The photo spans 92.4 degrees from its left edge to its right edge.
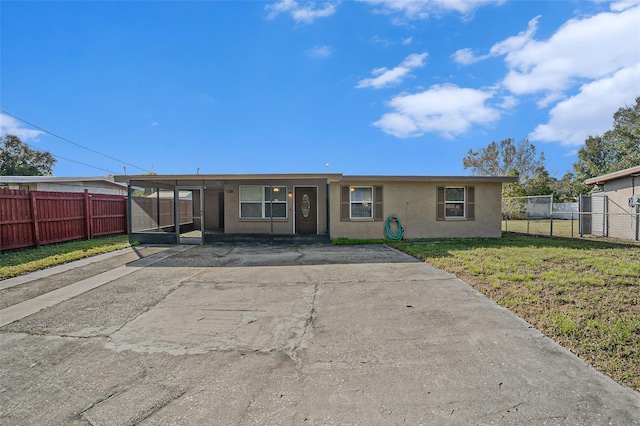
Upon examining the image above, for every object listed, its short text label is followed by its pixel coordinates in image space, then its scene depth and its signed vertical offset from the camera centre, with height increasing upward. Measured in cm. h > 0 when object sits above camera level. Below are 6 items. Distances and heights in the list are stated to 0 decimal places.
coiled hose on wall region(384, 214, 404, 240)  1155 -91
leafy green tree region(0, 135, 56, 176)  2881 +502
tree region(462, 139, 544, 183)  3462 +530
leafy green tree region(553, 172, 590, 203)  3226 +162
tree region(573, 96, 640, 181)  2619 +529
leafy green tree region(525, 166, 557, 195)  3136 +193
